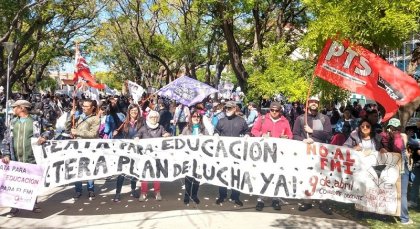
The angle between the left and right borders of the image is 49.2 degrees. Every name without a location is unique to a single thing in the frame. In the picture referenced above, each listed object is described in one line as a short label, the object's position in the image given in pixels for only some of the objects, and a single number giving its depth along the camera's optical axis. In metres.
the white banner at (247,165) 6.52
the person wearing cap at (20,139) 6.71
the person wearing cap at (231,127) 7.51
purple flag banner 12.20
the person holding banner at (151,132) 7.50
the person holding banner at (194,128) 7.55
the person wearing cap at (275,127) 7.22
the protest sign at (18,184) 6.50
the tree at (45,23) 17.34
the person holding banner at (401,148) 6.46
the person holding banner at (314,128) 7.07
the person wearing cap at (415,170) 7.26
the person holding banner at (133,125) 7.96
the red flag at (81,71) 8.91
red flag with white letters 5.91
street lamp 16.91
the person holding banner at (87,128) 7.66
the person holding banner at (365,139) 6.62
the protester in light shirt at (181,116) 12.86
